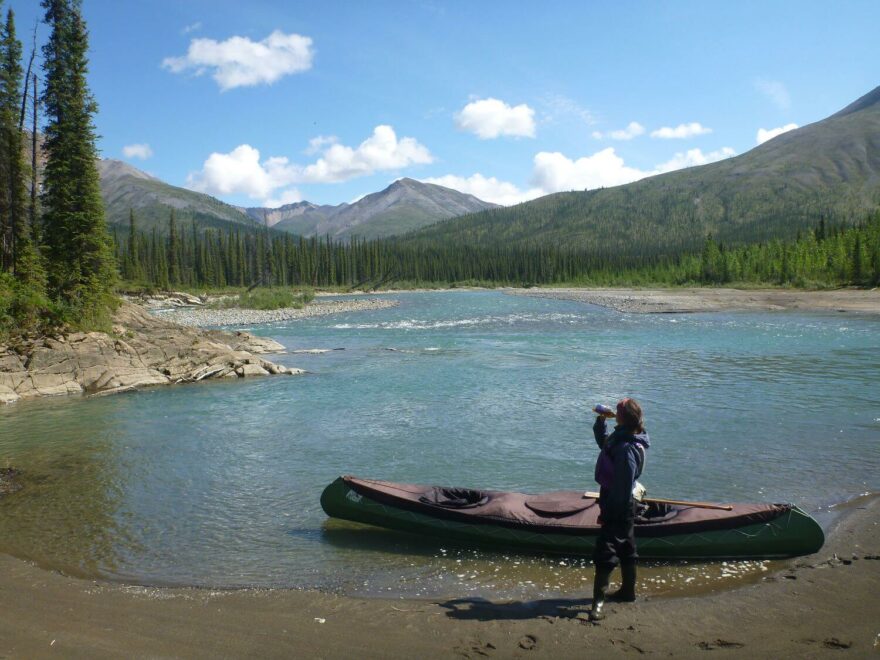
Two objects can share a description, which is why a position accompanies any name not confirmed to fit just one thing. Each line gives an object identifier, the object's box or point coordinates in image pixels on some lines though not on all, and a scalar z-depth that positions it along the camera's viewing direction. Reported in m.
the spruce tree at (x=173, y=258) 112.50
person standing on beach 7.00
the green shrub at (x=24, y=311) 24.17
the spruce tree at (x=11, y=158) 30.56
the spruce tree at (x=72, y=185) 28.19
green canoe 8.16
